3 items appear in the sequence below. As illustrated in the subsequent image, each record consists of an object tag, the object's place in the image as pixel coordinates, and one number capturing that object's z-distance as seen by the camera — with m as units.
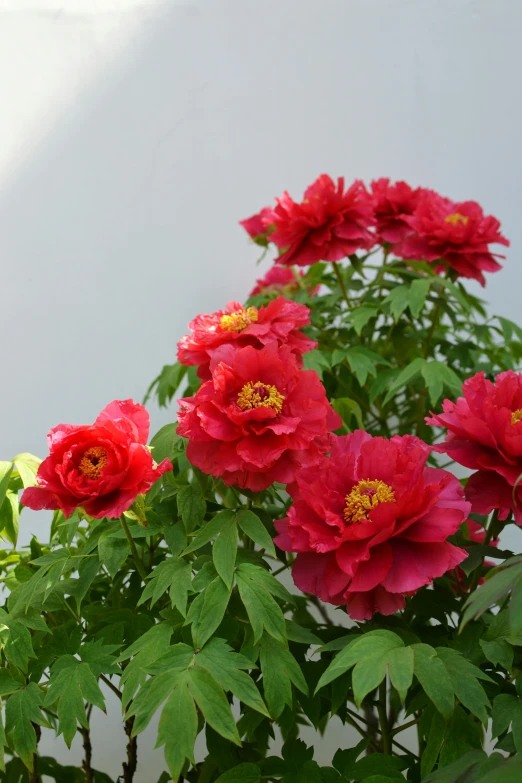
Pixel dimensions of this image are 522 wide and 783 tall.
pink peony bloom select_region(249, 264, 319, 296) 1.24
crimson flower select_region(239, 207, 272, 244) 1.27
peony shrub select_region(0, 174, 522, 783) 0.56
